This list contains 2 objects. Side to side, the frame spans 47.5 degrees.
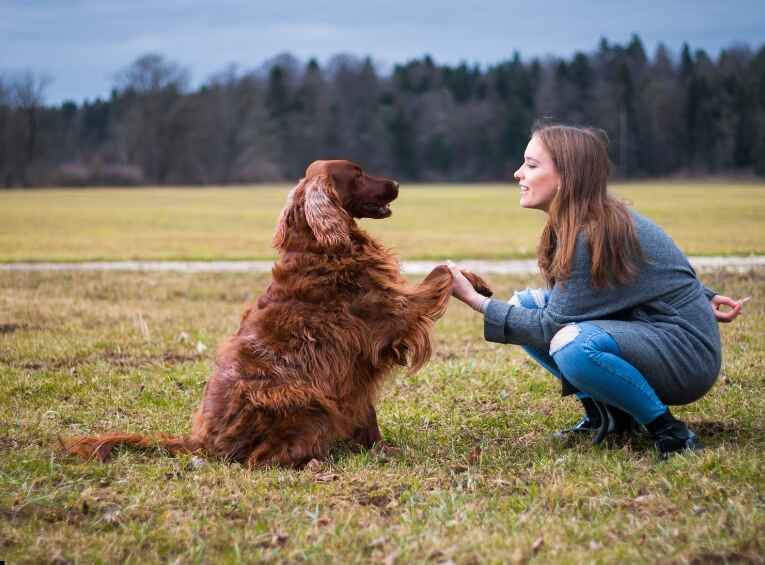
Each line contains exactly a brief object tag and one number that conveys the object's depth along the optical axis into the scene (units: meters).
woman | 4.38
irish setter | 4.64
